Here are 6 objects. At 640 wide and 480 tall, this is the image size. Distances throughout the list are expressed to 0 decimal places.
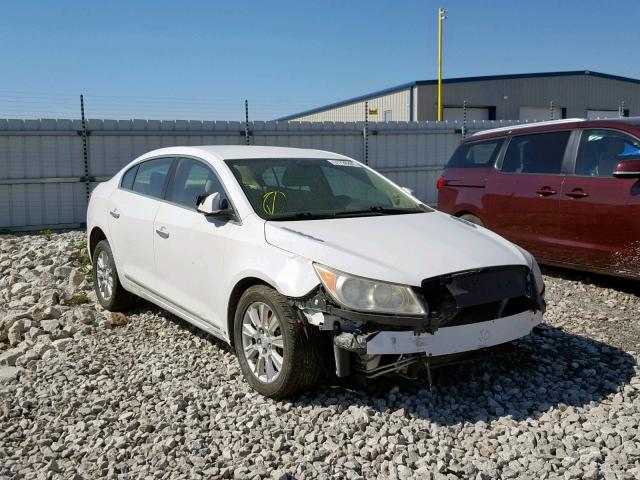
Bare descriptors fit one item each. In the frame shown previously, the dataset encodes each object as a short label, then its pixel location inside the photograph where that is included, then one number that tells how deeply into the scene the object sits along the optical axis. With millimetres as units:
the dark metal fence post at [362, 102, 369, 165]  15055
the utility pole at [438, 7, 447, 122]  32250
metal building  33688
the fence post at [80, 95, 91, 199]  12203
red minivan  6277
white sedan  3754
